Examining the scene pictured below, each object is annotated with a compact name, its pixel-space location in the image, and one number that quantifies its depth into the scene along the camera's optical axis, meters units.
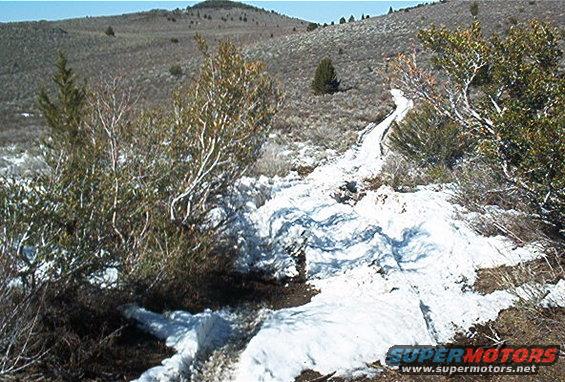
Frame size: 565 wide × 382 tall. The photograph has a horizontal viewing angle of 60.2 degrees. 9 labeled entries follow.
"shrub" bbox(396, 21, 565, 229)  6.44
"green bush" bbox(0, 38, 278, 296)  5.32
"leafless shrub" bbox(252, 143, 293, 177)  14.15
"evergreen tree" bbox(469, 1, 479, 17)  43.12
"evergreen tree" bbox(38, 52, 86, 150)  12.51
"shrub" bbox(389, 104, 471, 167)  13.50
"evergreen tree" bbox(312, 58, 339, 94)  27.92
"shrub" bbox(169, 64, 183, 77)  36.97
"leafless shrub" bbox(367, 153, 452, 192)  11.99
